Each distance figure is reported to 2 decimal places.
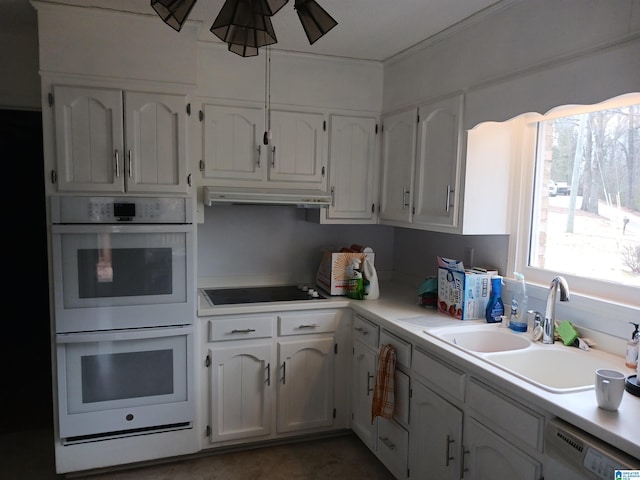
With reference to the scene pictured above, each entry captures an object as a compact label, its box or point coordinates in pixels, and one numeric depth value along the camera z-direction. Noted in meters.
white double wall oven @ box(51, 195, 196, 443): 2.39
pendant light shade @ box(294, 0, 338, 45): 1.32
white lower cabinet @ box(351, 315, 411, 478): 2.34
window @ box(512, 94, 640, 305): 1.95
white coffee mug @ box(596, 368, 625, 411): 1.41
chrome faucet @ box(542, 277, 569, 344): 1.98
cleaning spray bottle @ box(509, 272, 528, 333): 2.26
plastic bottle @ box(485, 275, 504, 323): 2.41
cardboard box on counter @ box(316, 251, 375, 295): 3.01
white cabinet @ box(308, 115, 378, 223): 3.10
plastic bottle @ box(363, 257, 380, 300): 2.94
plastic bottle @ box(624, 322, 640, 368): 1.73
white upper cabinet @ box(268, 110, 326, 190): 2.96
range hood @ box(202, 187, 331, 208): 2.67
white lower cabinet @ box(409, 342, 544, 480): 1.60
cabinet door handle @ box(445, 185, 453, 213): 2.48
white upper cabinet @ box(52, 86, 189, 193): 2.36
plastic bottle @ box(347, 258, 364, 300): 2.94
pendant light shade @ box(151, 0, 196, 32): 1.21
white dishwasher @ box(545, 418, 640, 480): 1.26
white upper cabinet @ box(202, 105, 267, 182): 2.82
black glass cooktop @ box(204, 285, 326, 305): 2.82
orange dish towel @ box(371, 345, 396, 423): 2.36
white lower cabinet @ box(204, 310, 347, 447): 2.68
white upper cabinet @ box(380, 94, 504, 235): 2.41
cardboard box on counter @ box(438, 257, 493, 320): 2.46
